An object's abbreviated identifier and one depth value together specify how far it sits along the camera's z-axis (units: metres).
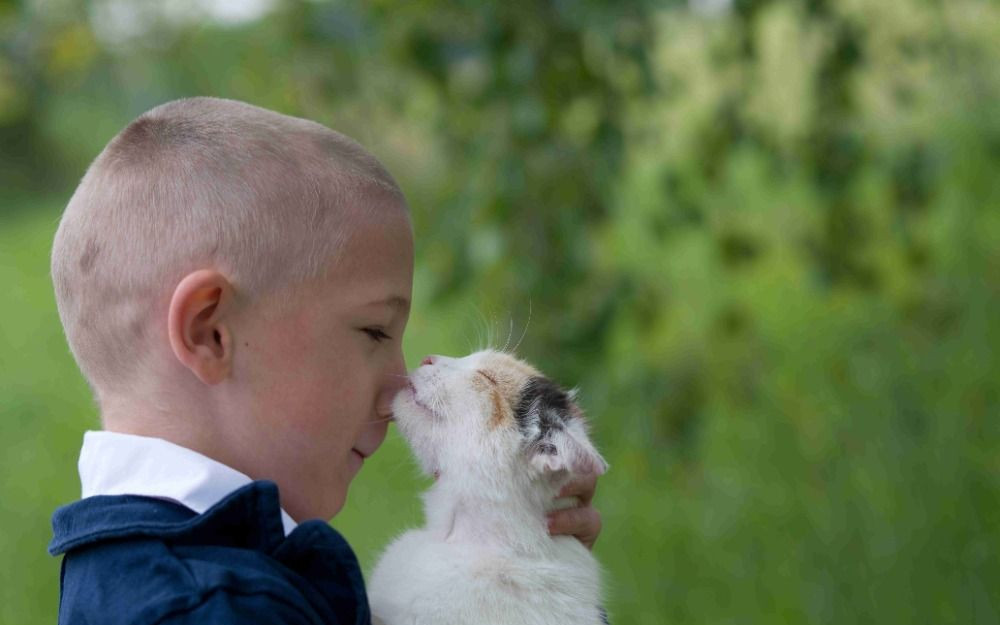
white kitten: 2.21
